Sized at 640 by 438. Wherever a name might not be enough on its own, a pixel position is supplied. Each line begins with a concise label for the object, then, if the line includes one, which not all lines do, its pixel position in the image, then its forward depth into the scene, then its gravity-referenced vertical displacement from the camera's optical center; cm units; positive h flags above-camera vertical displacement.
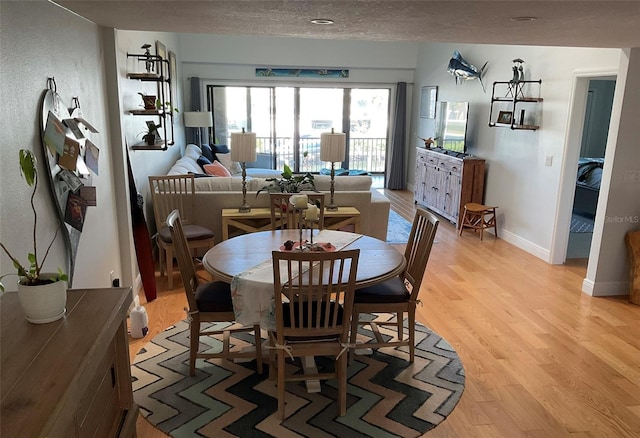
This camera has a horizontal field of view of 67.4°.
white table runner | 245 -92
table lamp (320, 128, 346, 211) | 460 -27
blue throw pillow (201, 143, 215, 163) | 798 -60
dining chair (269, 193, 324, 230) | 357 -72
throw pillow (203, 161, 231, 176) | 674 -75
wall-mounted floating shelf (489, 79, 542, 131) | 536 +21
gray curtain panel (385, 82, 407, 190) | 905 -42
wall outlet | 338 -114
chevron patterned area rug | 244 -153
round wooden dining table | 260 -81
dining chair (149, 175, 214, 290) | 423 -91
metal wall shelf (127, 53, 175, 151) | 403 +2
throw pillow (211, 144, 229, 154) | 833 -57
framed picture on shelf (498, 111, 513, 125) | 574 +6
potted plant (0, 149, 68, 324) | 141 -52
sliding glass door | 912 +2
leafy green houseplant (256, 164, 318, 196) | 461 -63
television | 687 -8
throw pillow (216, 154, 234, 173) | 816 -74
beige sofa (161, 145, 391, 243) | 471 -79
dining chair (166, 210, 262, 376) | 272 -103
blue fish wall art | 650 +71
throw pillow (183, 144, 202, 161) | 705 -55
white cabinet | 631 -83
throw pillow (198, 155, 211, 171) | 691 -66
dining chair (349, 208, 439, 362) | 283 -102
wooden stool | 592 -118
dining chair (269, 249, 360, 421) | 225 -101
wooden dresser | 109 -65
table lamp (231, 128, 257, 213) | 448 -30
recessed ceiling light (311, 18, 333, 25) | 270 +54
